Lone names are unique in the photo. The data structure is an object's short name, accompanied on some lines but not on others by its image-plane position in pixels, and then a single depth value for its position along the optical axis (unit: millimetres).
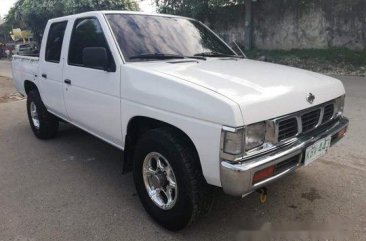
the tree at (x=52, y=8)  24344
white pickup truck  2598
